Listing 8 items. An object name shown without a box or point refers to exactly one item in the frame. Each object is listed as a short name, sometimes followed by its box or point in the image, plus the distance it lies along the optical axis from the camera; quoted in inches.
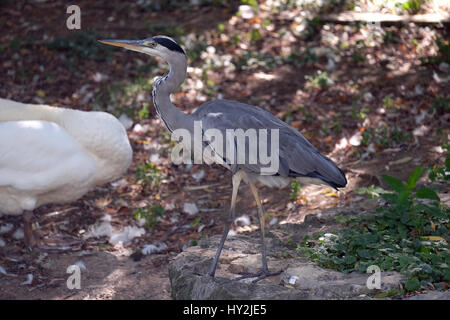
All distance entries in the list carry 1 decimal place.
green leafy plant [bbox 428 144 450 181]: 179.2
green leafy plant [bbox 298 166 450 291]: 147.4
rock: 140.9
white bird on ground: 206.1
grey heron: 158.9
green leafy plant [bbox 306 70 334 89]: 299.2
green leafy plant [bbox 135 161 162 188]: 250.5
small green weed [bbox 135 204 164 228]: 231.0
